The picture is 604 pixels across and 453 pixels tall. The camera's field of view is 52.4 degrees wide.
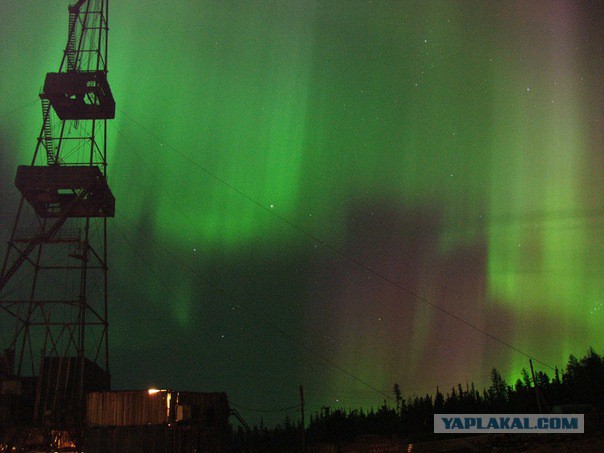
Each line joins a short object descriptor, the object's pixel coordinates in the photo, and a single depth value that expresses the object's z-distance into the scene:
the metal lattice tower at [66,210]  36.94
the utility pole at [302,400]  37.67
